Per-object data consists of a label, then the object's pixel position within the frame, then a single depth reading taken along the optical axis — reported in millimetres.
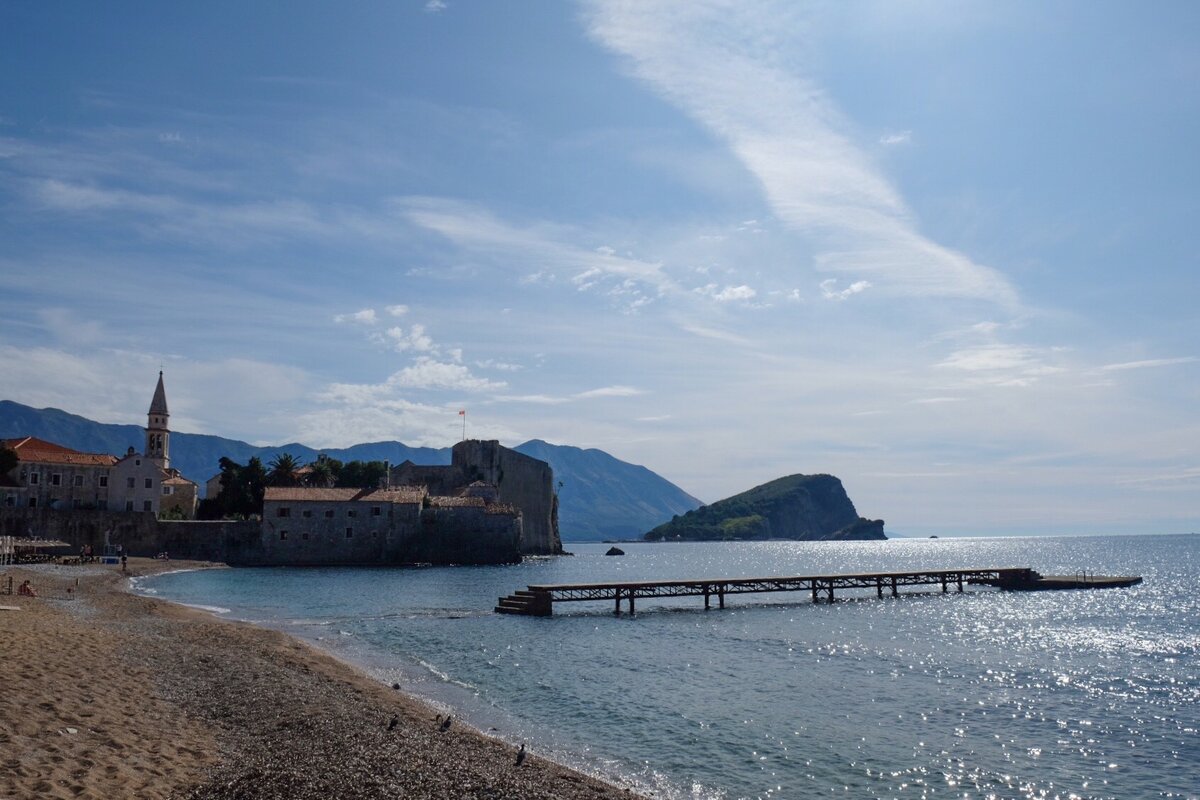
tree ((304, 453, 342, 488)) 123188
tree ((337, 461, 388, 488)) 127625
